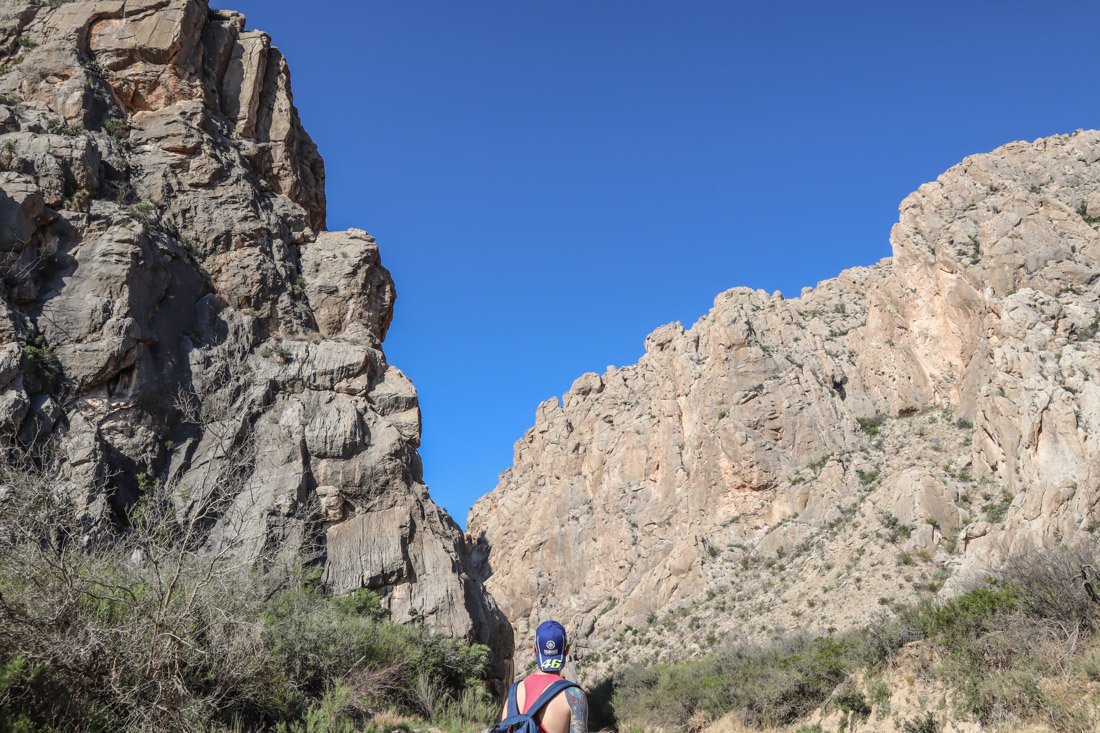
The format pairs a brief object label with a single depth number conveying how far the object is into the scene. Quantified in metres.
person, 4.12
